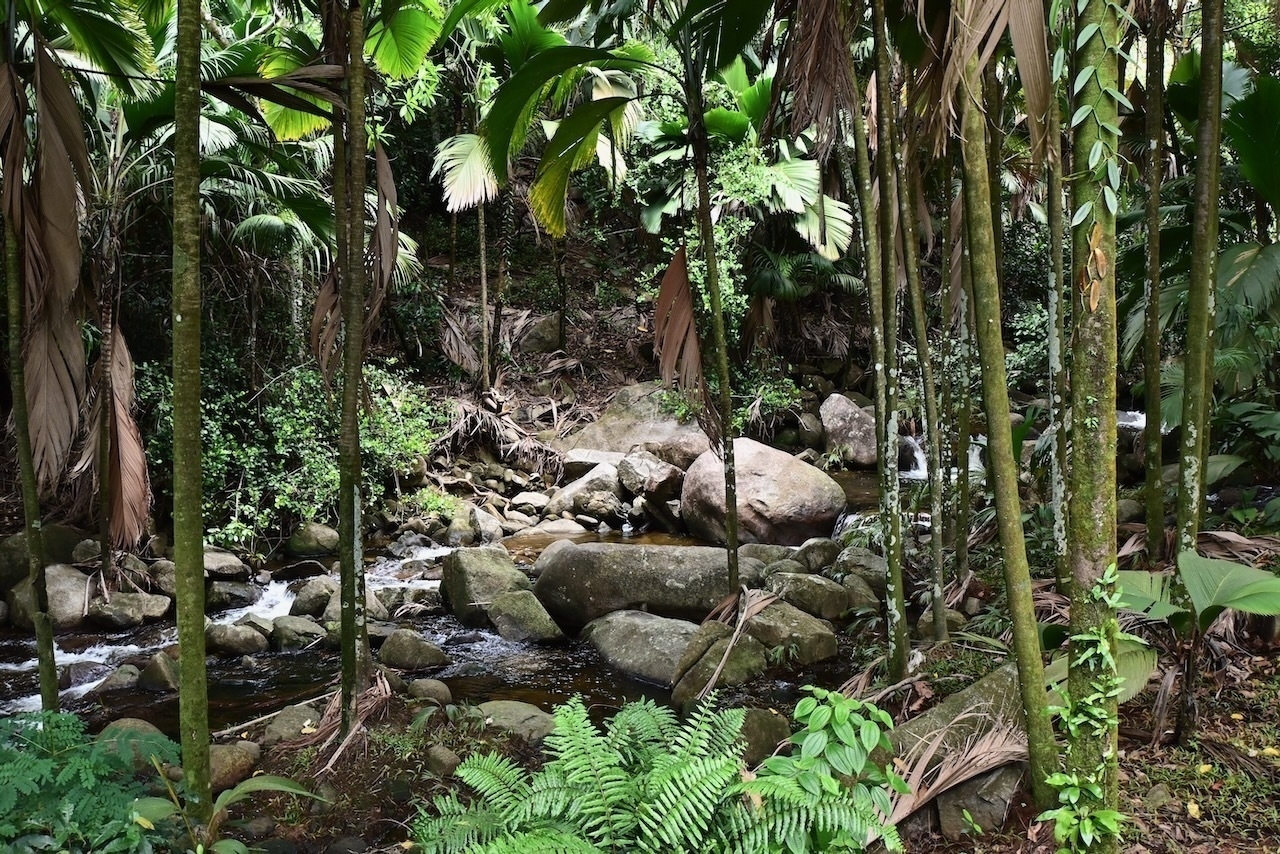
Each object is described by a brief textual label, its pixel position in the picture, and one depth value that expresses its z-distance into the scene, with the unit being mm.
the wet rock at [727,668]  5320
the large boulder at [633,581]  6898
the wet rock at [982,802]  2988
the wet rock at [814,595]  6117
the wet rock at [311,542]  9461
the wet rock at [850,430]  12555
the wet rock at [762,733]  3920
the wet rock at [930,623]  4988
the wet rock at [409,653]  6230
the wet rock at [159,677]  5941
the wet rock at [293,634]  6883
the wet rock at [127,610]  7328
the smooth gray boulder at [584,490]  11383
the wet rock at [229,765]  3967
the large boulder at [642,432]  12367
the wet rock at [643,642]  5887
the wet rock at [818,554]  7258
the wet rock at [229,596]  8016
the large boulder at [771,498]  9227
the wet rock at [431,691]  5130
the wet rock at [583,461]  12312
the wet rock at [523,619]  6879
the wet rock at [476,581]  7309
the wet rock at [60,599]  7234
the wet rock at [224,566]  8422
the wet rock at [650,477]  11055
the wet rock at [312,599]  7633
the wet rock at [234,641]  6700
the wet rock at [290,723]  4492
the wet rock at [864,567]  6523
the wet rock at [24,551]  7594
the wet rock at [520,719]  4711
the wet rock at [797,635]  5598
